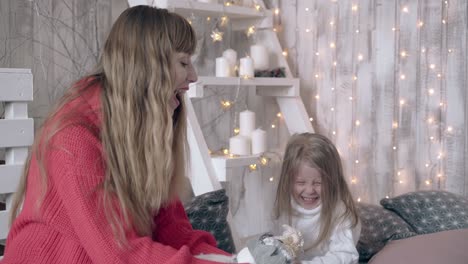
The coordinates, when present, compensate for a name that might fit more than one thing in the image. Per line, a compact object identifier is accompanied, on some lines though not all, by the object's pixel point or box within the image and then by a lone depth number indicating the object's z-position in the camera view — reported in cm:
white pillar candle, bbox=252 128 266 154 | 279
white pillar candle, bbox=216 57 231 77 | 277
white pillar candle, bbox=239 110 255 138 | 287
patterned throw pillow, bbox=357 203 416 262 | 250
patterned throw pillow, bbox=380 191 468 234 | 250
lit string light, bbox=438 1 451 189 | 273
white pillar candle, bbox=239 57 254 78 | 279
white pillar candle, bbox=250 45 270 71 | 296
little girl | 221
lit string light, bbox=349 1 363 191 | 297
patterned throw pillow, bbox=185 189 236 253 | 228
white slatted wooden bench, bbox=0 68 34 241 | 230
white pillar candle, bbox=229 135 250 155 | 276
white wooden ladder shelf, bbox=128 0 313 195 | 254
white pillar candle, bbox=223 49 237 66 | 285
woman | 137
